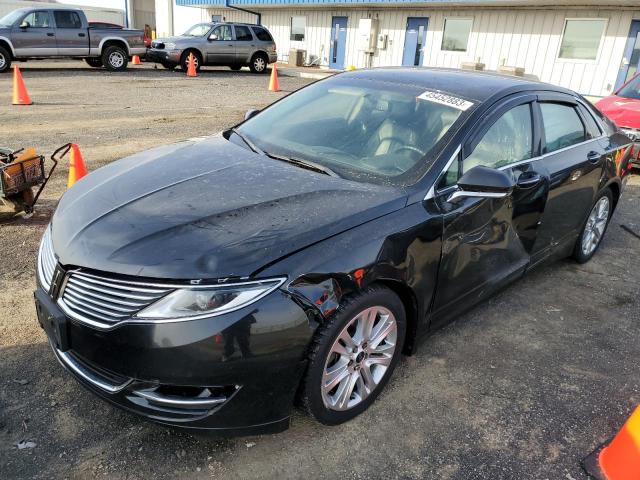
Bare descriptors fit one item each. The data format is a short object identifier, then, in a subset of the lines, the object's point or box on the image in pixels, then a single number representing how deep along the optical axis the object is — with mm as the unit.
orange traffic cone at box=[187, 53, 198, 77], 17897
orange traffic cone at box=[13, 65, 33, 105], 10930
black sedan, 2113
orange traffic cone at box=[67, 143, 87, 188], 5333
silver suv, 18547
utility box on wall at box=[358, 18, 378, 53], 20906
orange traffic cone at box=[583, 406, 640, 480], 2316
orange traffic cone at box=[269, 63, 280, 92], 15363
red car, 7605
